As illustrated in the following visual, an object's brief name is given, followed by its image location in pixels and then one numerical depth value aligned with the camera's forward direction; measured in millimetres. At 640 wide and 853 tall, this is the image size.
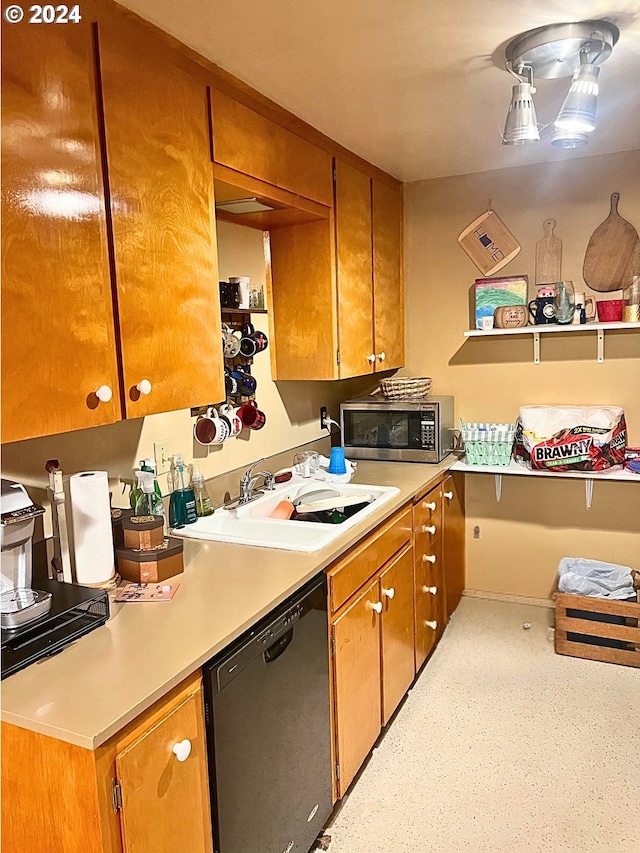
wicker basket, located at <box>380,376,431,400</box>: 3332
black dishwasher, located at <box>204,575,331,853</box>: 1424
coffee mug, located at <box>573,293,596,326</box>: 3102
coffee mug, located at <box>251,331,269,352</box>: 2582
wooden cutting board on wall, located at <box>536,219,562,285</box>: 3191
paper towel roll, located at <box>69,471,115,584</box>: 1585
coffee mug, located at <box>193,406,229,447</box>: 2354
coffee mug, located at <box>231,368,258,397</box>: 2526
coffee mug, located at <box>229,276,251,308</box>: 2480
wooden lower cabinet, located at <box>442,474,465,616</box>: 3172
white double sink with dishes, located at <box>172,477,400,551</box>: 1988
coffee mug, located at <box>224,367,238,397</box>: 2480
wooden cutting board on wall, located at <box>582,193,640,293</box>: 3043
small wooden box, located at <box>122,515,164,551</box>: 1719
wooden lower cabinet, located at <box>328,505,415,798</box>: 1992
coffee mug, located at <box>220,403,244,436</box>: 2473
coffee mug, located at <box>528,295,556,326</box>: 3116
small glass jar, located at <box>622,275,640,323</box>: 2966
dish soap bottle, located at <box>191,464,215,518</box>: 2250
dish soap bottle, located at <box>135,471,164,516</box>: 1838
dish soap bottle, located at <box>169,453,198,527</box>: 2166
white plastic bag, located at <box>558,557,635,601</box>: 3027
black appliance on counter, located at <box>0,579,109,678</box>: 1281
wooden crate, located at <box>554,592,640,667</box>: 2846
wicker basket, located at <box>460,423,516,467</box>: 3170
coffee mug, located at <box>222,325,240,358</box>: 2432
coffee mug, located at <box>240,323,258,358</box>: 2535
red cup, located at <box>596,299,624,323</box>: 3020
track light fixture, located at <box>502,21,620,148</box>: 1749
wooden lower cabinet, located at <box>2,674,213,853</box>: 1113
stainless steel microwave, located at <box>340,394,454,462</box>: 3121
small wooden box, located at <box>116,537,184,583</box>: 1701
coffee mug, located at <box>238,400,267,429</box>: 2604
